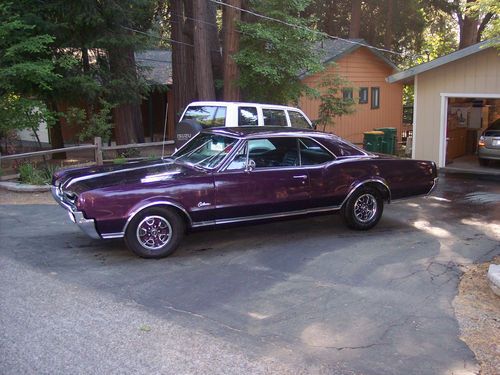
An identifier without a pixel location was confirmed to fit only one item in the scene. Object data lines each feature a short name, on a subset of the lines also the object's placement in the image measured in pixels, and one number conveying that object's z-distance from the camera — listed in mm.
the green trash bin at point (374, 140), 20125
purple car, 6590
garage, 15281
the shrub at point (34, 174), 12180
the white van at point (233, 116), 11898
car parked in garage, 15703
